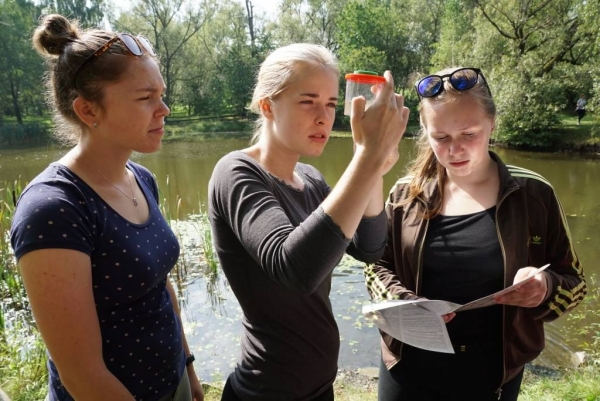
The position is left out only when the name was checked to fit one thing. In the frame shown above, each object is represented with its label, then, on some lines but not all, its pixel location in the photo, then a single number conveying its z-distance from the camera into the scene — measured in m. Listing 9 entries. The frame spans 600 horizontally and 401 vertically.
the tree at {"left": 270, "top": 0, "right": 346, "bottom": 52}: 33.09
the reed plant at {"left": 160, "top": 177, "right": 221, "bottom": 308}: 5.71
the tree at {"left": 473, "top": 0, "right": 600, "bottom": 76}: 16.33
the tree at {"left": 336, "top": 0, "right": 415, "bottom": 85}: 28.84
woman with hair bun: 1.02
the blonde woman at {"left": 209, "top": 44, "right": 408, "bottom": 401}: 1.08
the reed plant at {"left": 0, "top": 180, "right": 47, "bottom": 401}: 2.85
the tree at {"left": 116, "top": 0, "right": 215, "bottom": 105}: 31.09
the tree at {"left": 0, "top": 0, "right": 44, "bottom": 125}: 26.44
